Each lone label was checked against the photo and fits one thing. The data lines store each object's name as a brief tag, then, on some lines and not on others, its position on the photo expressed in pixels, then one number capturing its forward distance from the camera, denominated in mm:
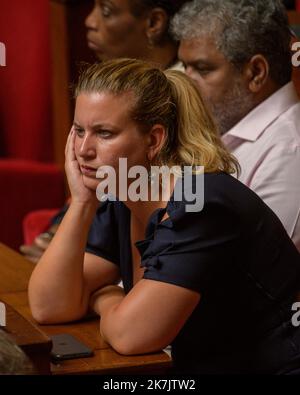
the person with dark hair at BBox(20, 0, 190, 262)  8293
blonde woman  6806
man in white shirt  7722
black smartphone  6723
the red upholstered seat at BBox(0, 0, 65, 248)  9214
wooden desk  6704
